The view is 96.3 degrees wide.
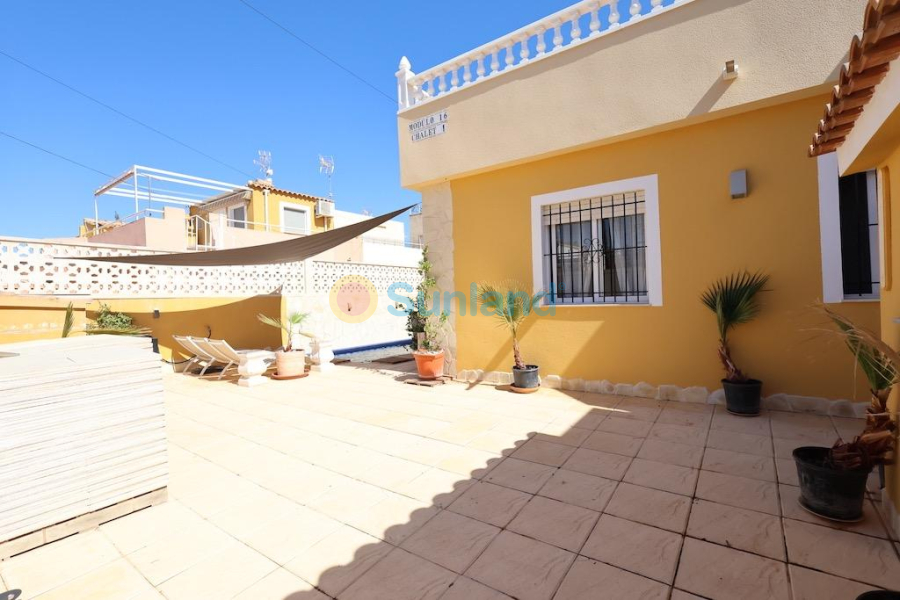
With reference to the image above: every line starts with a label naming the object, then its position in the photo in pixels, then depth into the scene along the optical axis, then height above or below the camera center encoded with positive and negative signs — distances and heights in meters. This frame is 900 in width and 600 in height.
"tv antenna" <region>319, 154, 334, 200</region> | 25.12 +8.44
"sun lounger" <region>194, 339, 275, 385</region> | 7.32 -0.99
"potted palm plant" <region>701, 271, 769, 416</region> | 4.60 -0.39
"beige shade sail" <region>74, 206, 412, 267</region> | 7.03 +0.94
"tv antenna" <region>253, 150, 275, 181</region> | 20.92 +7.39
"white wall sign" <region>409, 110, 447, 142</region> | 6.93 +3.00
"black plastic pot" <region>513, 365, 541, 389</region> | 6.12 -1.28
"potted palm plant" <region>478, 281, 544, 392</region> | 6.14 -0.34
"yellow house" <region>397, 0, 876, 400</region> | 4.49 +1.43
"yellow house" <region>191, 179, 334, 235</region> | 17.50 +4.38
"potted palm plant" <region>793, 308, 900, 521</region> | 2.50 -1.13
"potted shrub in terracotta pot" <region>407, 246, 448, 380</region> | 7.06 -0.62
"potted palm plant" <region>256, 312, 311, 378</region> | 7.91 -1.16
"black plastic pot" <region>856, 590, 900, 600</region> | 1.67 -1.32
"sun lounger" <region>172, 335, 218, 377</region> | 8.08 -0.98
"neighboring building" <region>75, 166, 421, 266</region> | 13.53 +3.68
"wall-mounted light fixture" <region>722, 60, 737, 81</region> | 4.55 +2.44
